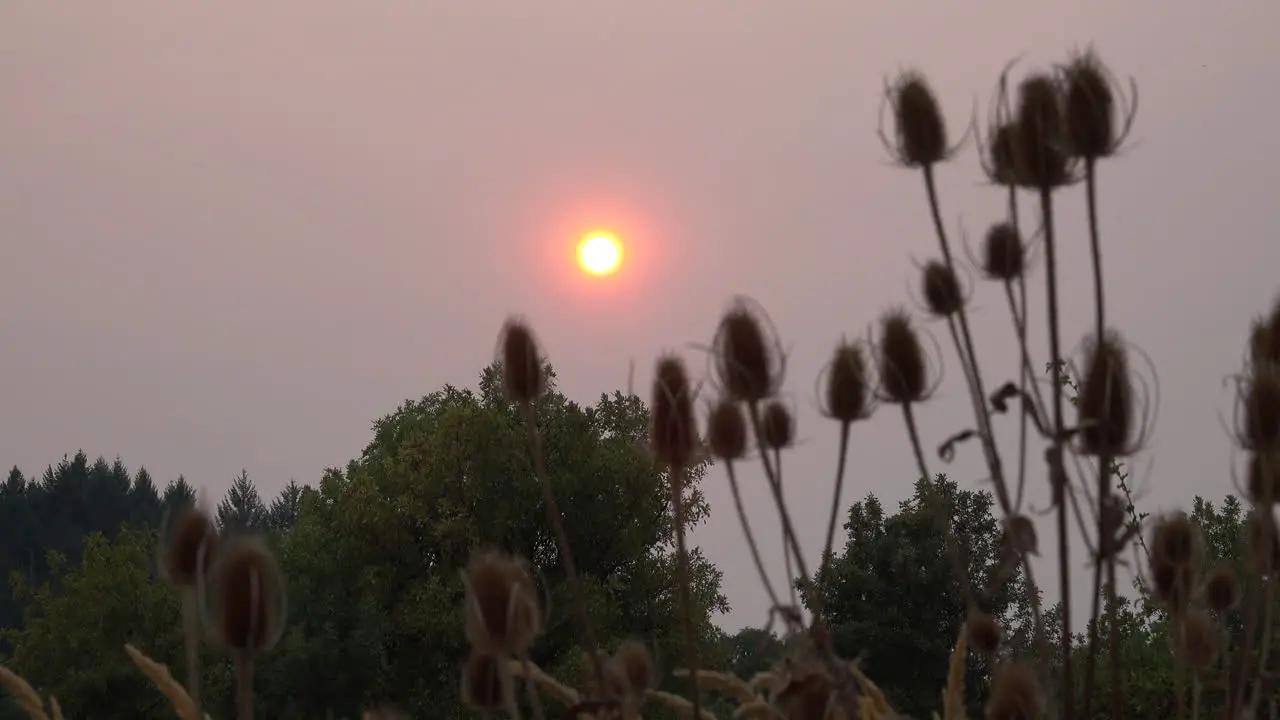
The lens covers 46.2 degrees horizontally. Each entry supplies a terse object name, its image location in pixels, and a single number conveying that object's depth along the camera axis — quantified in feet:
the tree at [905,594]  135.74
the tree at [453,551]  104.27
